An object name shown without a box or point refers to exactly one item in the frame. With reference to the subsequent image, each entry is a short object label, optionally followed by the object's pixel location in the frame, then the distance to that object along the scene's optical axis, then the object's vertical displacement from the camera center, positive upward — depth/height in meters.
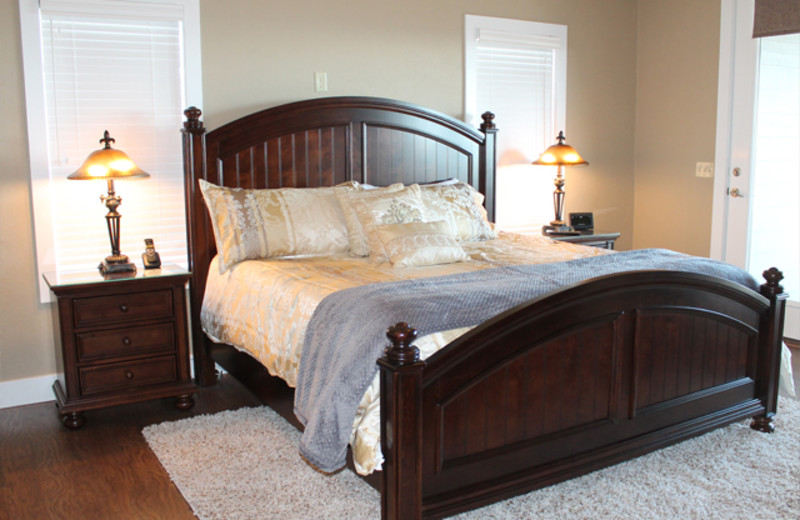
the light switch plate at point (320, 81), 3.94 +0.43
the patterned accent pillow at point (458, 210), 3.70 -0.27
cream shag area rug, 2.32 -1.14
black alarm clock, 4.62 -0.40
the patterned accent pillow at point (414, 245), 3.08 -0.38
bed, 2.04 -0.76
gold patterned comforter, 2.14 -0.55
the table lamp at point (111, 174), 3.17 -0.06
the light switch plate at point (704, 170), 4.66 -0.08
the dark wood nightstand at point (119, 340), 3.07 -0.79
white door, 4.24 +0.03
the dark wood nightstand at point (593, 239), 4.30 -0.49
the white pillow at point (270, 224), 3.33 -0.30
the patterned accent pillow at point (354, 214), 3.41 -0.26
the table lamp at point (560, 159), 4.46 +0.00
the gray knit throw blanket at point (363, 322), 2.11 -0.51
